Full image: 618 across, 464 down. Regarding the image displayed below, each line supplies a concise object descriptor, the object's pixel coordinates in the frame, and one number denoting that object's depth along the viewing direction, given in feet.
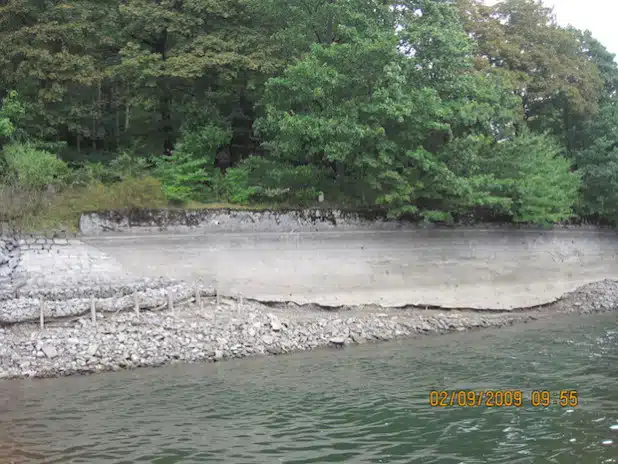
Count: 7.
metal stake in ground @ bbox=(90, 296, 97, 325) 44.18
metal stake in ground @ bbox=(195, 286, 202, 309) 49.64
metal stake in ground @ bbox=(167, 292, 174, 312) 47.64
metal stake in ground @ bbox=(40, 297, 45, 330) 43.10
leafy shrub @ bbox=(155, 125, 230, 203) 58.18
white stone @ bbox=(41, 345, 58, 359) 39.58
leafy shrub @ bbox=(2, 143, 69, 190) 54.44
